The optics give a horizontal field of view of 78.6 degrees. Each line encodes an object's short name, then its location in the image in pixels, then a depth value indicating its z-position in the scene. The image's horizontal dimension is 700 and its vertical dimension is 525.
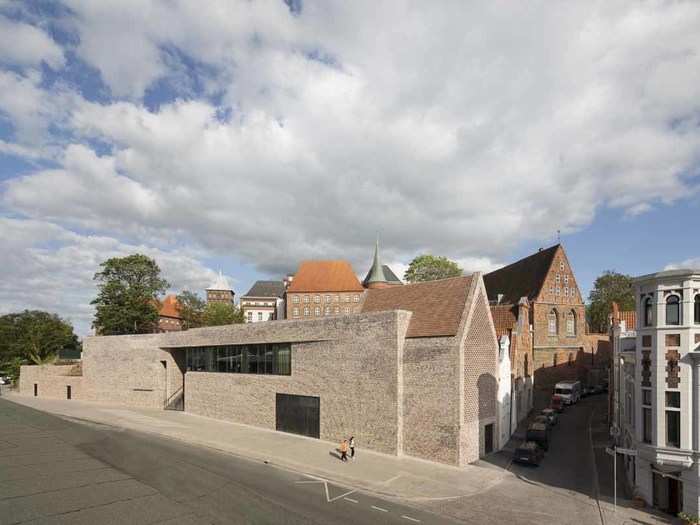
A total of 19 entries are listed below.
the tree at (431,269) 64.12
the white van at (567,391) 41.53
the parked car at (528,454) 22.72
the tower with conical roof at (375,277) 77.12
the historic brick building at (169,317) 97.94
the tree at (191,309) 71.69
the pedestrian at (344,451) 22.33
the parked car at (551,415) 32.57
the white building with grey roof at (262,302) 108.69
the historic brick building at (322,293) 86.38
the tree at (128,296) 60.91
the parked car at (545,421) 29.33
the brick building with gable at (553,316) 45.88
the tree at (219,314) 70.12
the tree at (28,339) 77.12
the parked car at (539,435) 26.02
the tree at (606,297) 70.56
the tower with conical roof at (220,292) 117.12
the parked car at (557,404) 39.36
